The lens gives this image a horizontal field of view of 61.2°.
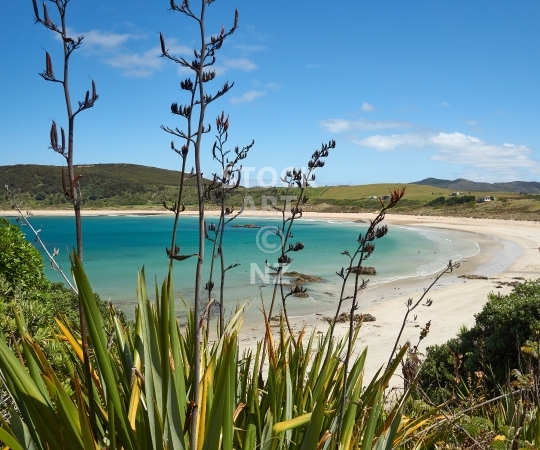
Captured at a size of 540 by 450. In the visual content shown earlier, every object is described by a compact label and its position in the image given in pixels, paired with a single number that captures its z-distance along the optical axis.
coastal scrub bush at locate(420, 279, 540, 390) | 5.18
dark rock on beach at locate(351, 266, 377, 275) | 21.48
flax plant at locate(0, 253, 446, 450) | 1.14
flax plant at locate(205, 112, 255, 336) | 2.09
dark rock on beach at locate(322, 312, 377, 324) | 12.18
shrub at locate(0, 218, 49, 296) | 4.82
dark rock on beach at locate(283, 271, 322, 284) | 19.83
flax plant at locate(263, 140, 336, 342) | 3.08
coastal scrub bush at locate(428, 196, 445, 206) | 69.50
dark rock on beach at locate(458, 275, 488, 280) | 19.20
